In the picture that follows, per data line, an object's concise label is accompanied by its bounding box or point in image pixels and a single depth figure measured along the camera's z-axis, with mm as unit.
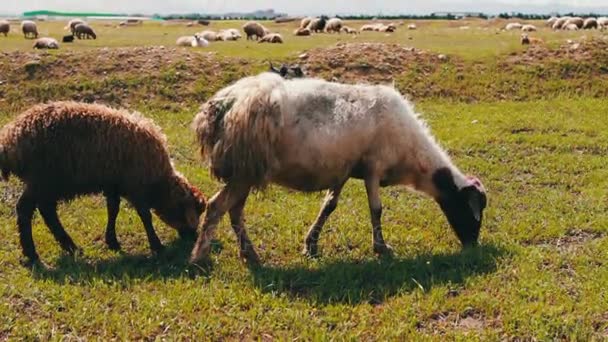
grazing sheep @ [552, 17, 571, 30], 51681
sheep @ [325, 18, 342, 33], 49938
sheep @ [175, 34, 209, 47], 29070
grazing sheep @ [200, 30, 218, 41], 35931
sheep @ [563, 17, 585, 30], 49369
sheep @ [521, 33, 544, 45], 24359
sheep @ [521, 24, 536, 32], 43125
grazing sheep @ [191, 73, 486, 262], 7078
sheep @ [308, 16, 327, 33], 51747
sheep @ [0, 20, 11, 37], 41375
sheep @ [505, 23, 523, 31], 46812
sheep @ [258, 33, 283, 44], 33406
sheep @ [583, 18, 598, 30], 48512
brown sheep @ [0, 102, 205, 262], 7316
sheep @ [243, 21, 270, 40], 42344
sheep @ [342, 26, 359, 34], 44738
